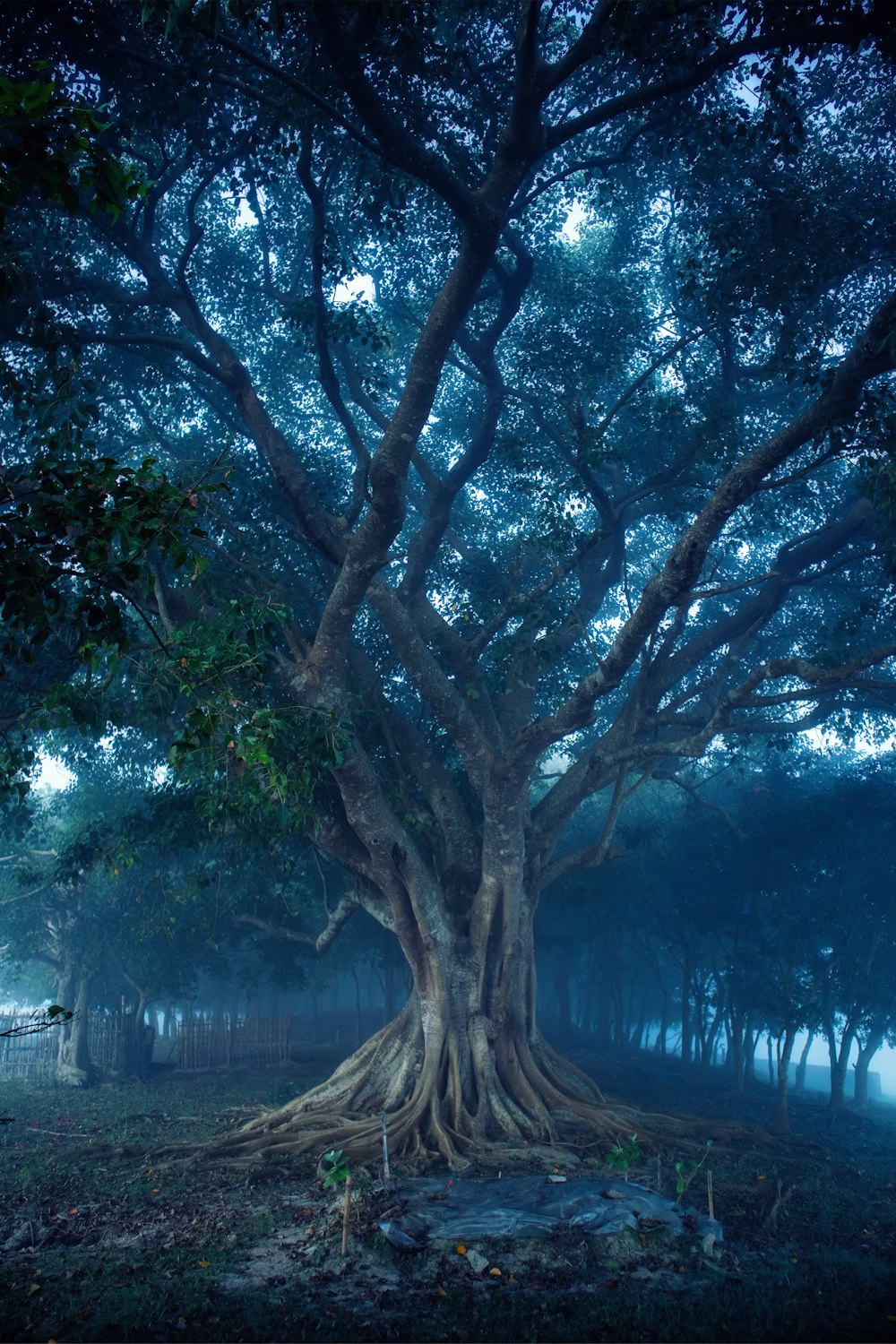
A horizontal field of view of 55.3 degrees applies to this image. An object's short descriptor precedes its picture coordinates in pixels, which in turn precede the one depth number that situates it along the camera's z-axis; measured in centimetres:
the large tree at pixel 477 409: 965
